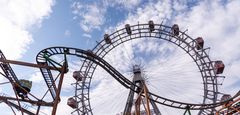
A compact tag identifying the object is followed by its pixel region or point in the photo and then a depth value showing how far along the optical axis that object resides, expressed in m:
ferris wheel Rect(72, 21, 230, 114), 33.88
